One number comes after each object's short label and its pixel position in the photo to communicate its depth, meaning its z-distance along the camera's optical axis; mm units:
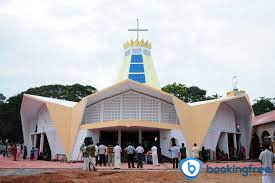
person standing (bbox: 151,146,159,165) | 14523
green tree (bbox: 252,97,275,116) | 36562
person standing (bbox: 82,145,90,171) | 11452
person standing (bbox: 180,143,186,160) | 13407
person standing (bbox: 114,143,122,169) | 12406
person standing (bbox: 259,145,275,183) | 6738
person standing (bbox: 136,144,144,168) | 13242
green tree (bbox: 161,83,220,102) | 38406
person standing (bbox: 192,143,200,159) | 13828
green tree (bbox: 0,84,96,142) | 30781
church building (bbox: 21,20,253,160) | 19109
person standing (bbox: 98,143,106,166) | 14516
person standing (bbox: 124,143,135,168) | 13305
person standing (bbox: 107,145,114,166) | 15112
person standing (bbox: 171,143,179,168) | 13195
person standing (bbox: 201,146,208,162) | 17172
